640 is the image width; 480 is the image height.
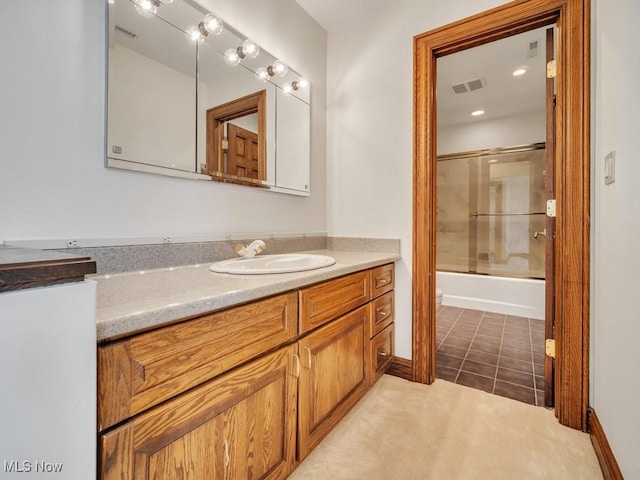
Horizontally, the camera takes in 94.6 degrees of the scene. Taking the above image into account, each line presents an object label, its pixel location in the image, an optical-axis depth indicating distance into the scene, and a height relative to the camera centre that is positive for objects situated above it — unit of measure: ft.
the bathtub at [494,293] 10.36 -1.95
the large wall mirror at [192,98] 3.63 +2.16
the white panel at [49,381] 1.40 -0.73
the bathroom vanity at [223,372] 2.03 -1.20
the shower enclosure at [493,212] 11.73 +1.27
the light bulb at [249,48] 5.04 +3.34
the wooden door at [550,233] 5.01 +0.15
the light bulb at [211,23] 4.42 +3.27
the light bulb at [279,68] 5.75 +3.41
